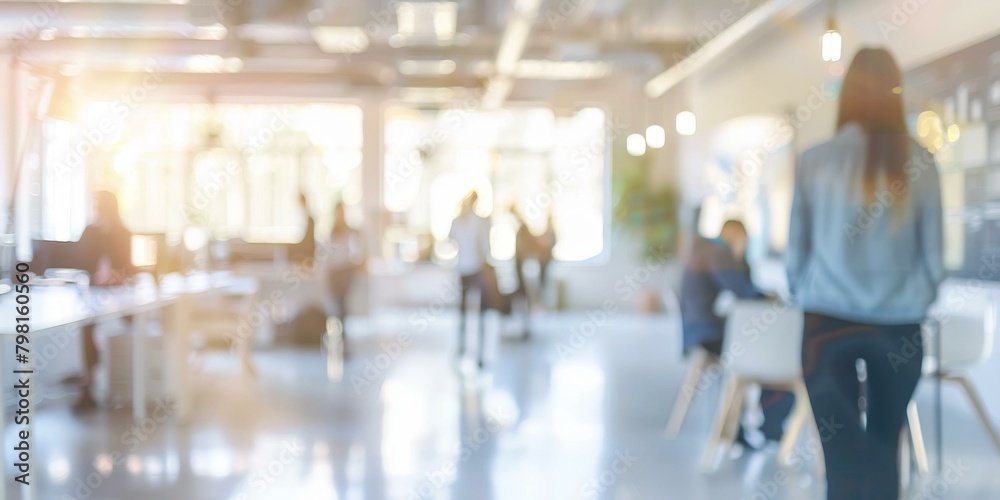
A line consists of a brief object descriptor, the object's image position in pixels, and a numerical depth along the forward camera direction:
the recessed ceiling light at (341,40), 7.91
